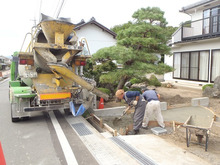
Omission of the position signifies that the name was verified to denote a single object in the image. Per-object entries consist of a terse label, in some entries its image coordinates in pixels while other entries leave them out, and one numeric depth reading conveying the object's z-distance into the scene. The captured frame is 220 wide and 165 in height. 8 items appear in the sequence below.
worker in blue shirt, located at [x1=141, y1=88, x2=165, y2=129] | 5.25
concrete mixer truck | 4.77
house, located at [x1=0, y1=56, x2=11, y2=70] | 53.06
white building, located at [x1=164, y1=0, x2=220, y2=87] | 11.93
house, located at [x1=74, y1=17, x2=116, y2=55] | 22.51
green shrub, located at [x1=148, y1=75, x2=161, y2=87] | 9.13
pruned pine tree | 7.46
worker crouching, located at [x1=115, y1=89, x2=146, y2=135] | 4.98
